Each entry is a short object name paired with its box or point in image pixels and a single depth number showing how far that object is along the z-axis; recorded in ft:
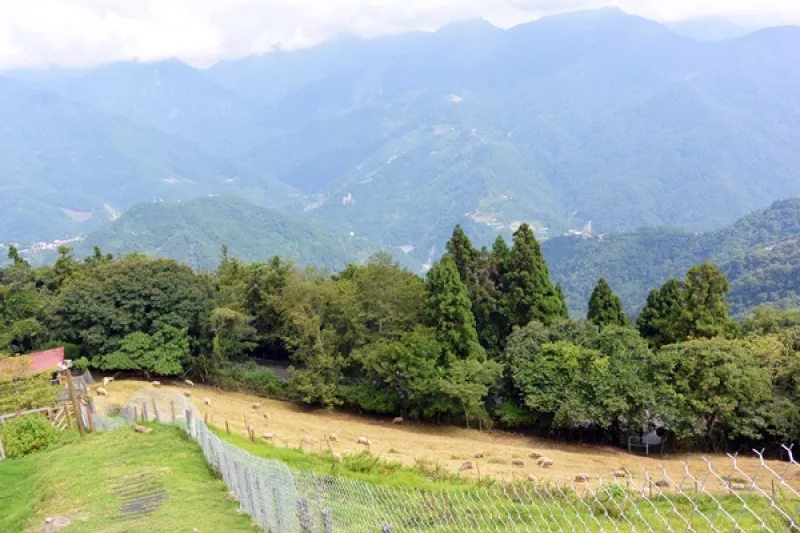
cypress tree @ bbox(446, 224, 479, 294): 111.14
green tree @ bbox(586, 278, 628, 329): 109.09
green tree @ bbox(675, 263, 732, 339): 94.79
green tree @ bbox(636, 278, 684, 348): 101.92
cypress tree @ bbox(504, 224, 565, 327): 104.17
